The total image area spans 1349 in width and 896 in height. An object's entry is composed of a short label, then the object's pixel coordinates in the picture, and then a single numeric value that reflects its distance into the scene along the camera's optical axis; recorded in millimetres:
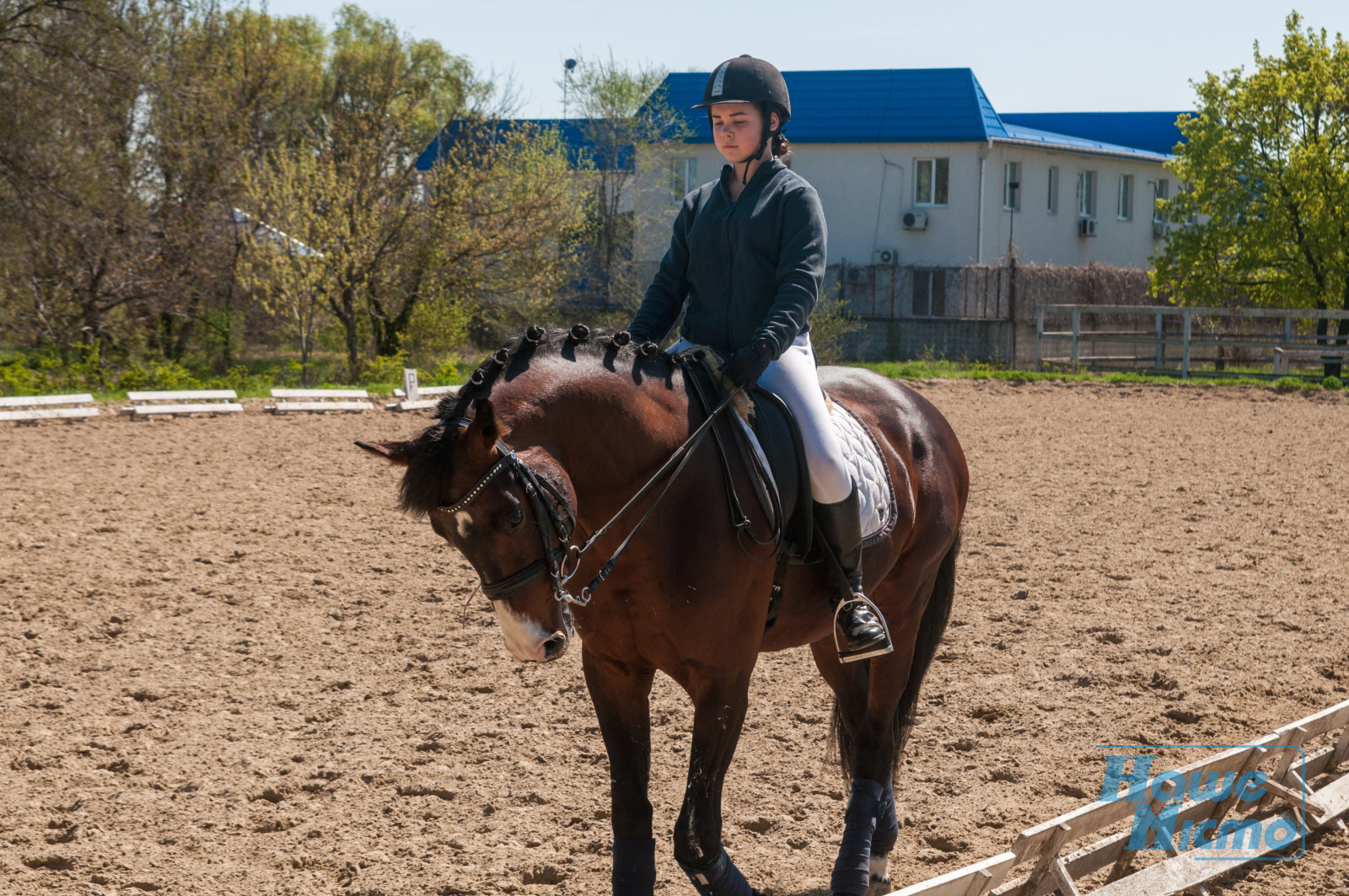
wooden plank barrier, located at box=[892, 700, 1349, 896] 3017
